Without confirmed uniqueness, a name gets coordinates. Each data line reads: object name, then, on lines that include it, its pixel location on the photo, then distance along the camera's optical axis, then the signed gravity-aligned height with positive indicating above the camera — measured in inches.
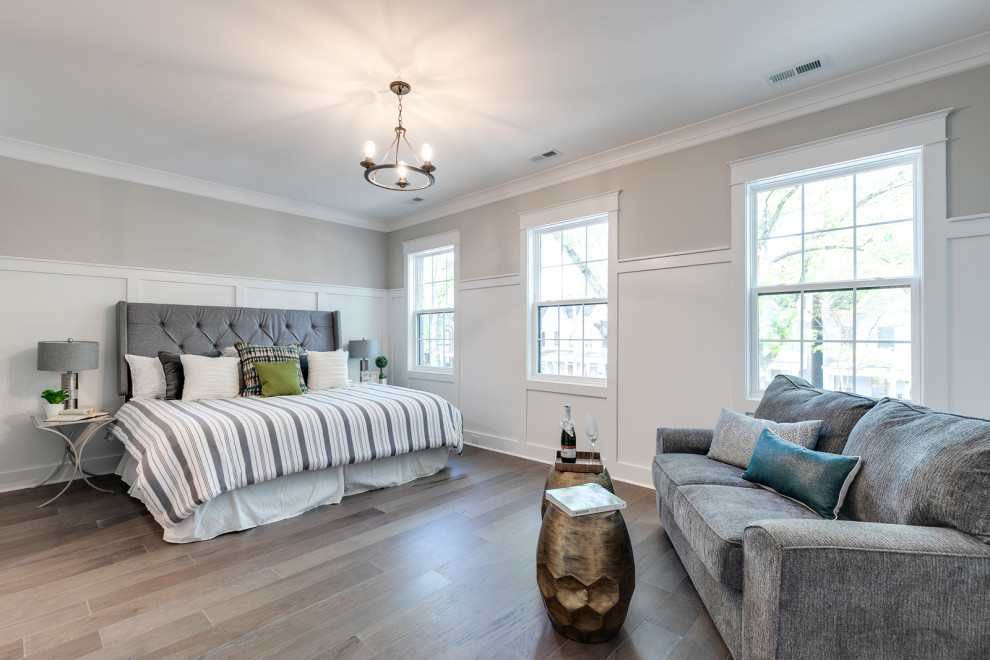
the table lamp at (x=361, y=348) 207.3 -7.5
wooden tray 83.4 -24.7
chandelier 104.4 +42.0
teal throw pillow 69.1 -22.9
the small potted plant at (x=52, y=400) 131.3 -20.1
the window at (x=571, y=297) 157.0 +12.8
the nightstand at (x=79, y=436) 127.4 -30.5
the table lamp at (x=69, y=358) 130.3 -8.1
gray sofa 48.8 -26.5
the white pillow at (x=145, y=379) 146.8 -15.6
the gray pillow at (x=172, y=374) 148.3 -14.3
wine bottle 85.4 -21.2
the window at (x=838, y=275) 103.2 +14.3
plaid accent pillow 153.9 -9.0
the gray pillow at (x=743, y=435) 83.0 -20.2
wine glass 86.0 -18.3
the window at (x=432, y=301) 206.7 +14.7
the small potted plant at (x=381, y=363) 215.3 -14.9
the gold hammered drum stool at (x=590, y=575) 66.3 -35.8
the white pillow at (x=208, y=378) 144.6 -15.3
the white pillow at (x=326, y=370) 168.9 -14.6
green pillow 151.6 -16.0
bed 102.3 -29.0
